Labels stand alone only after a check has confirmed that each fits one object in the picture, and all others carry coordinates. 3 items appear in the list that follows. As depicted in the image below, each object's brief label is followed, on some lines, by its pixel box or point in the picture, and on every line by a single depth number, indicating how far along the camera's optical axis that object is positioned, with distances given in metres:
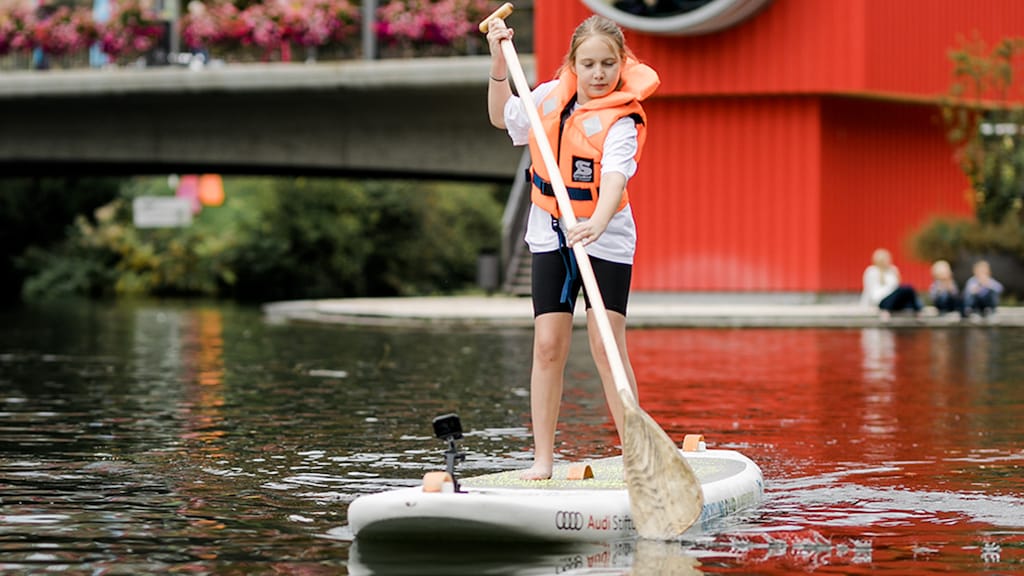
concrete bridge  36.09
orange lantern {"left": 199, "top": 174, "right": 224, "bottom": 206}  57.94
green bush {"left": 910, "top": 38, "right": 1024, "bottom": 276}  32.28
